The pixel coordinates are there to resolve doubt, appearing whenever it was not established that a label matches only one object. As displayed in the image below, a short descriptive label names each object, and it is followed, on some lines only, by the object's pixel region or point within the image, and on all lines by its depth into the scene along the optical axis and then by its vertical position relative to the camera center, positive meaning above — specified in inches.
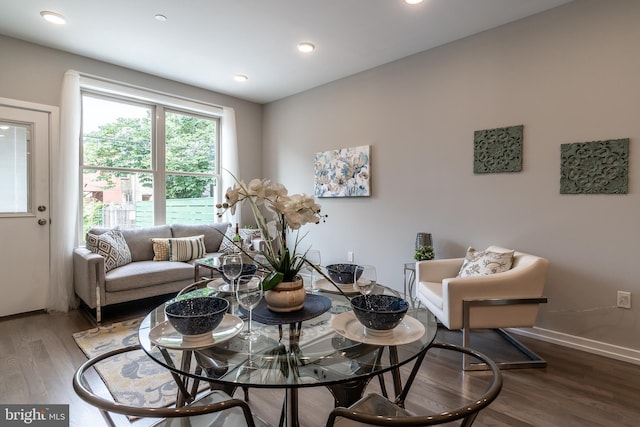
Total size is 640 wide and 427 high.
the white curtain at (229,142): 186.4 +37.1
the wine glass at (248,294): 45.8 -12.3
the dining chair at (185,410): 33.1 -21.3
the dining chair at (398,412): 31.9 -21.1
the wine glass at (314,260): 59.4 -9.8
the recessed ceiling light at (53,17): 106.4 +63.1
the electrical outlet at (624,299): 90.7 -25.5
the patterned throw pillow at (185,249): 147.5 -19.1
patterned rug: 75.0 -43.1
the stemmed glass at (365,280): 54.8 -12.4
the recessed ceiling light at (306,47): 126.4 +63.2
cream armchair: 86.9 -24.7
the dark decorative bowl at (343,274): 64.5 -13.2
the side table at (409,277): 123.0 -27.7
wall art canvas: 150.9 +17.1
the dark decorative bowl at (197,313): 41.1 -14.5
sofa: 118.5 -22.6
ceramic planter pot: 53.5 -14.8
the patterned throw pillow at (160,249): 147.3 -19.3
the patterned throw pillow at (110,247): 127.0 -16.2
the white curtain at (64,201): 129.5 +2.3
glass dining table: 38.7 -19.3
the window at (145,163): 146.8 +22.1
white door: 123.0 +0.2
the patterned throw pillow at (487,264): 97.0 -17.0
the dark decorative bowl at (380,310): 42.4 -14.3
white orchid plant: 51.3 -1.2
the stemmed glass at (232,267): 60.1 -11.0
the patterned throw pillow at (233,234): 160.8 -14.4
